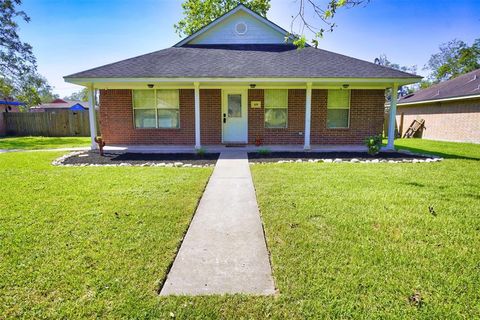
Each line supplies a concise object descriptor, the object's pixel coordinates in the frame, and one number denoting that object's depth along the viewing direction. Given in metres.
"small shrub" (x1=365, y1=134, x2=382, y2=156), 9.05
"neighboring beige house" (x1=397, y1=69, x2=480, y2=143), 14.22
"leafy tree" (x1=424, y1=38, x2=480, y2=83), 33.94
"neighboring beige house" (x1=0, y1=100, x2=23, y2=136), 20.52
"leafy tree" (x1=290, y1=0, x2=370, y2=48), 4.92
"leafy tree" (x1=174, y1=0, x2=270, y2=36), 24.91
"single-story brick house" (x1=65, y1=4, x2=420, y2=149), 11.02
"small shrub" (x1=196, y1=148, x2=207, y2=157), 9.27
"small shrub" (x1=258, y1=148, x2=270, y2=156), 9.36
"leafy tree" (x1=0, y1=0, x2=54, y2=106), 23.08
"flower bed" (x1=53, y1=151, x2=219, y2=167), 8.05
